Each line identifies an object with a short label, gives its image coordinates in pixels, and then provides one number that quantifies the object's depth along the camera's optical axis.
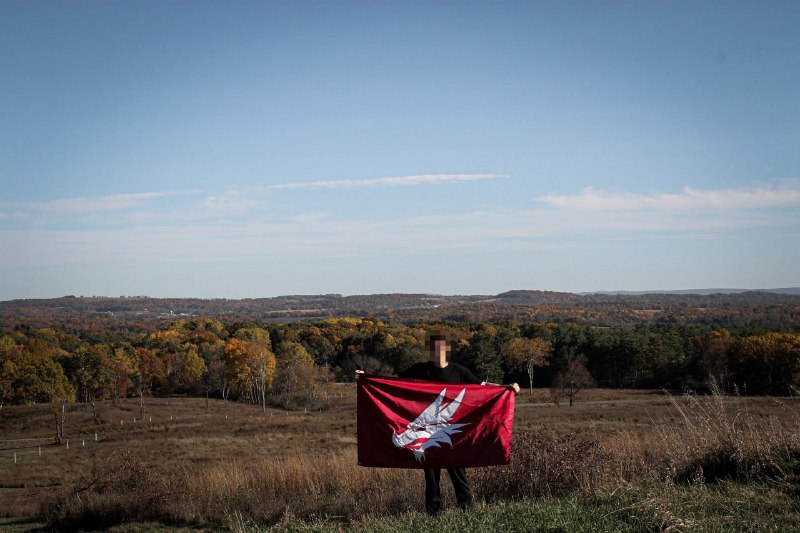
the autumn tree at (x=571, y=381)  74.89
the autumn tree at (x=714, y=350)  76.12
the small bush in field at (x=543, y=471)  8.80
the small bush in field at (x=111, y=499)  10.98
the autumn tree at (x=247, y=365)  90.62
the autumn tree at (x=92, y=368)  80.81
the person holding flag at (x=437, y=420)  8.52
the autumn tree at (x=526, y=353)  97.19
